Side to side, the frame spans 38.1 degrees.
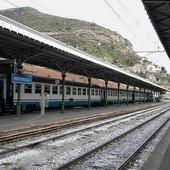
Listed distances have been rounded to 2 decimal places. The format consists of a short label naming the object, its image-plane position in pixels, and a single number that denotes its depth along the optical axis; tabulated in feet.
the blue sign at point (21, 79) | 49.81
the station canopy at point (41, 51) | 39.51
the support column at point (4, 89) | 58.44
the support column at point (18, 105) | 53.11
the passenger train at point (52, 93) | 59.98
